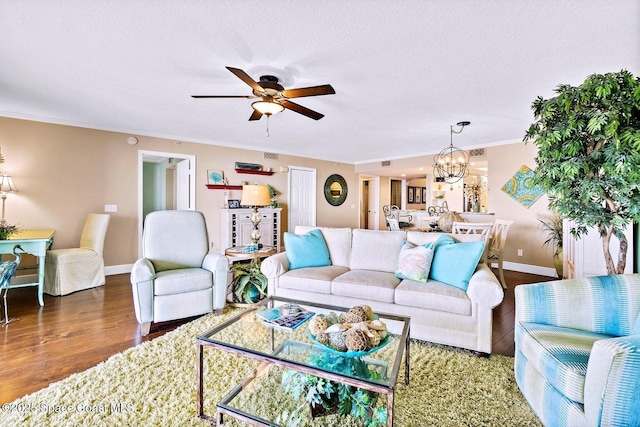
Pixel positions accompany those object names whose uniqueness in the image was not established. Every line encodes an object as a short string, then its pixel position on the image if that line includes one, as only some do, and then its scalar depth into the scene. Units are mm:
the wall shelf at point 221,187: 5443
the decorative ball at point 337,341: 1369
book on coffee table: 1685
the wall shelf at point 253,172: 5766
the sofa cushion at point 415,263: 2461
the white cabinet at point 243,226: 5289
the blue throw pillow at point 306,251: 2986
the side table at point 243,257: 3067
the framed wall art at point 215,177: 5469
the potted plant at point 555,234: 4301
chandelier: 4527
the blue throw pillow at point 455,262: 2273
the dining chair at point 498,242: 3850
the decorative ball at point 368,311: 1554
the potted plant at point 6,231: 2955
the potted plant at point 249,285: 3088
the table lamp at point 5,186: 3631
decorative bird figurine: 2454
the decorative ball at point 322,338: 1402
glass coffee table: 1197
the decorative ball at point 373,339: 1349
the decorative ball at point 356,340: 1309
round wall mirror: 7488
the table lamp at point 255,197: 3486
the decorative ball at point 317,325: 1439
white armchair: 2457
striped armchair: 1032
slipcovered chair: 3447
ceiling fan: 2252
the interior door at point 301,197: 6785
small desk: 2885
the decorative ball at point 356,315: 1495
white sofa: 2094
